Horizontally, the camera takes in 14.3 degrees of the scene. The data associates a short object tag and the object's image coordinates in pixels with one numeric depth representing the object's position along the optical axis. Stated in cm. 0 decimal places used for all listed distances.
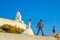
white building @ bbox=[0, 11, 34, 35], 2970
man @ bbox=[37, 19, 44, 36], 2033
